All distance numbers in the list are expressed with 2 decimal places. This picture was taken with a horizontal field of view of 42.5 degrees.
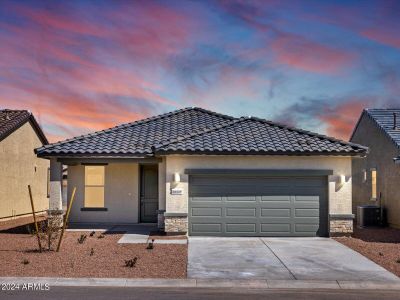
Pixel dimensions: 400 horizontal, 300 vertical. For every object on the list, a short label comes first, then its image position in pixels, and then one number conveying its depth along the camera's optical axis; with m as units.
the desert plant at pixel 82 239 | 16.35
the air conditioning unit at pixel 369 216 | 22.77
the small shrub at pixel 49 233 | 14.53
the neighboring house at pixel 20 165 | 25.89
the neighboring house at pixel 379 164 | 22.77
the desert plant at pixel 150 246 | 15.16
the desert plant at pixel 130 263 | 12.33
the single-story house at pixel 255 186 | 18.12
